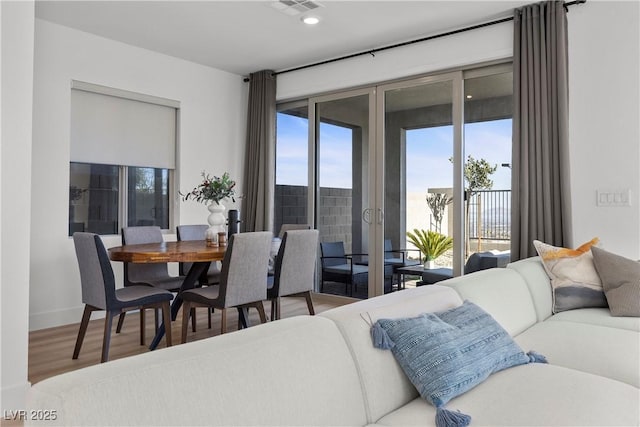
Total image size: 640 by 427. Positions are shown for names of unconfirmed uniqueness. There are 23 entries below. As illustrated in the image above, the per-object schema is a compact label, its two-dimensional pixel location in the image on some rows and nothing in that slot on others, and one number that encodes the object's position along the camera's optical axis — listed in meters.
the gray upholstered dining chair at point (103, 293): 2.93
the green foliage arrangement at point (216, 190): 3.74
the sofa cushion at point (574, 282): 2.88
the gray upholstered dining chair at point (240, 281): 3.05
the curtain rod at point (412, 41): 3.97
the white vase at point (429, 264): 4.62
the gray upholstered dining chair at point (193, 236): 4.19
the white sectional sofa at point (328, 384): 0.97
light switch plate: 3.46
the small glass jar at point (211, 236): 3.81
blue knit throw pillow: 1.44
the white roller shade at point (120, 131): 4.42
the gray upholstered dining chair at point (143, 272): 3.90
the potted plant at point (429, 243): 4.52
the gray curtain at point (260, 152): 5.61
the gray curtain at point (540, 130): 3.64
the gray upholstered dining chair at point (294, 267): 3.56
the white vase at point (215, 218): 3.85
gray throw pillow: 2.65
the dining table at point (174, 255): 2.99
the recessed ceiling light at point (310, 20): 4.06
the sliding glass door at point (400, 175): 4.23
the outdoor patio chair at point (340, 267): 5.11
